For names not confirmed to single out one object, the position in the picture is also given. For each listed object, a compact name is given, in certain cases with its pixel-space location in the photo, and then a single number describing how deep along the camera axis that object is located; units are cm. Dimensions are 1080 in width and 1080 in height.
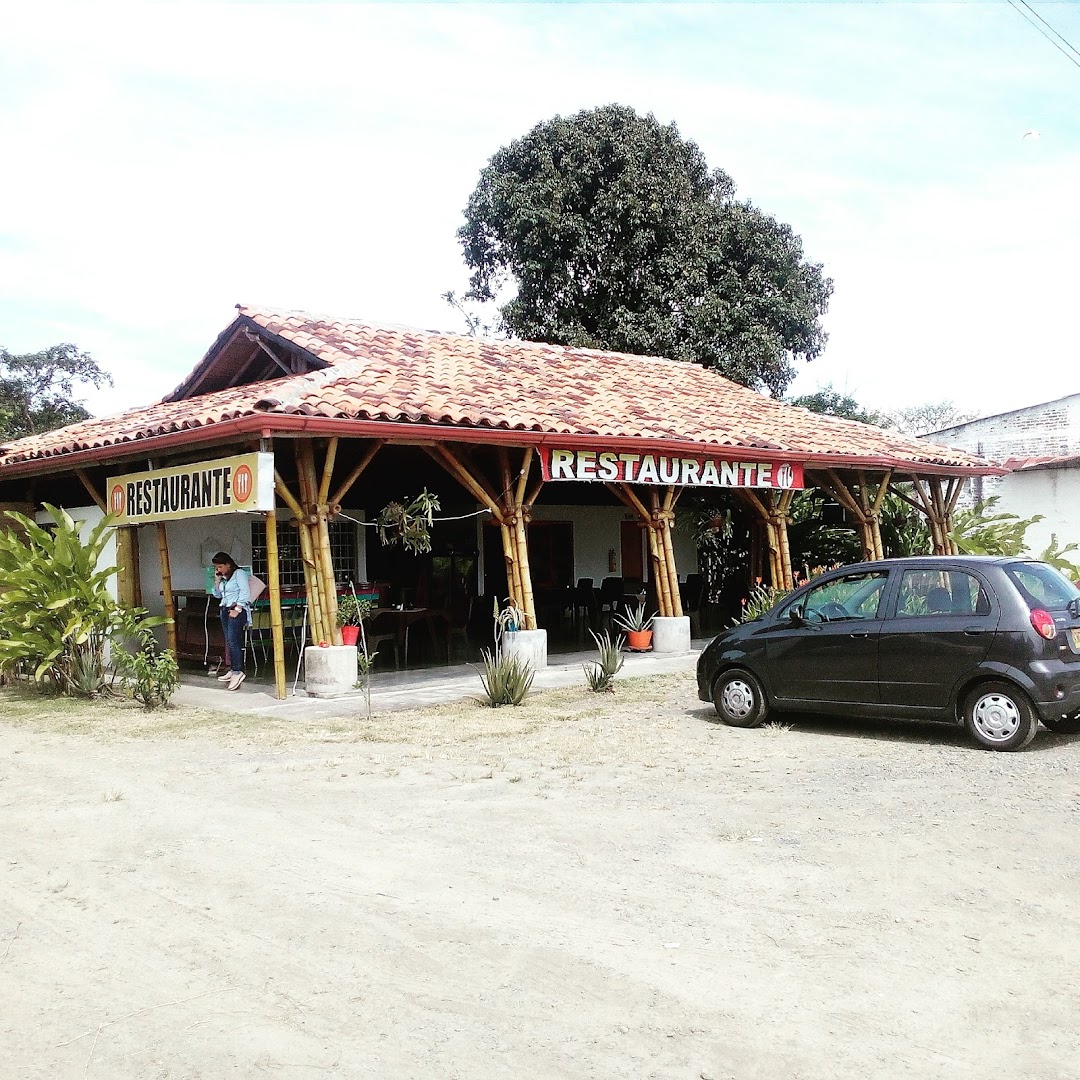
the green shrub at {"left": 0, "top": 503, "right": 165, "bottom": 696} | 1194
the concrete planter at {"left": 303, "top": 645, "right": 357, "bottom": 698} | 1136
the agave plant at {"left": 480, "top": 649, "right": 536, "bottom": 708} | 1105
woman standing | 1256
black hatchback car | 770
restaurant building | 1138
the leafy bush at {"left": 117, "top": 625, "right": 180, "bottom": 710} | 1111
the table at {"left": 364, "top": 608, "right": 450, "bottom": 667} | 1389
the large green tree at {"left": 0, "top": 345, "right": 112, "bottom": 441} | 3312
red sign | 1316
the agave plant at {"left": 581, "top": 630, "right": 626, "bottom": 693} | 1173
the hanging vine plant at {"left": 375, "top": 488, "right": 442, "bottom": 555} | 1214
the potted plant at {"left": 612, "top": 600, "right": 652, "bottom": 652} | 1515
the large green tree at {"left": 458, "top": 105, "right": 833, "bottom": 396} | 2673
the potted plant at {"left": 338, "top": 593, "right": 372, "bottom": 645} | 1183
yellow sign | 1042
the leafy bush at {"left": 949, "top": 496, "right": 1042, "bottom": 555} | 2027
